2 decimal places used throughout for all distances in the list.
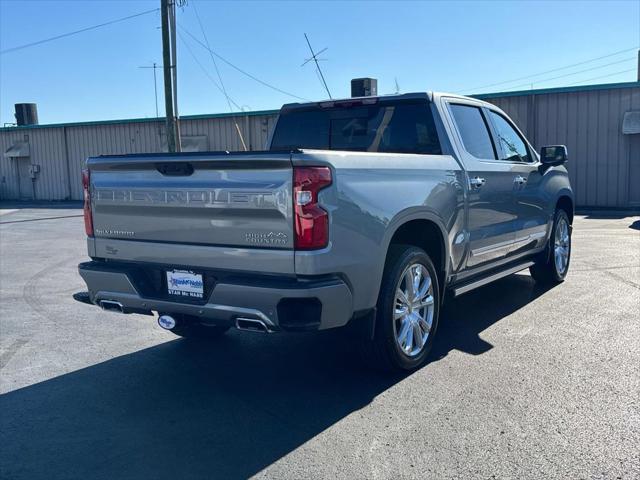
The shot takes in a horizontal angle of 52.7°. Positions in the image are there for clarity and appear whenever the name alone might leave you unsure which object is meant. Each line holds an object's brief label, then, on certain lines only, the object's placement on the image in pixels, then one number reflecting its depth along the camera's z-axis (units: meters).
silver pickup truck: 3.81
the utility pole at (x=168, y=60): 19.77
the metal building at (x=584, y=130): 17.56
